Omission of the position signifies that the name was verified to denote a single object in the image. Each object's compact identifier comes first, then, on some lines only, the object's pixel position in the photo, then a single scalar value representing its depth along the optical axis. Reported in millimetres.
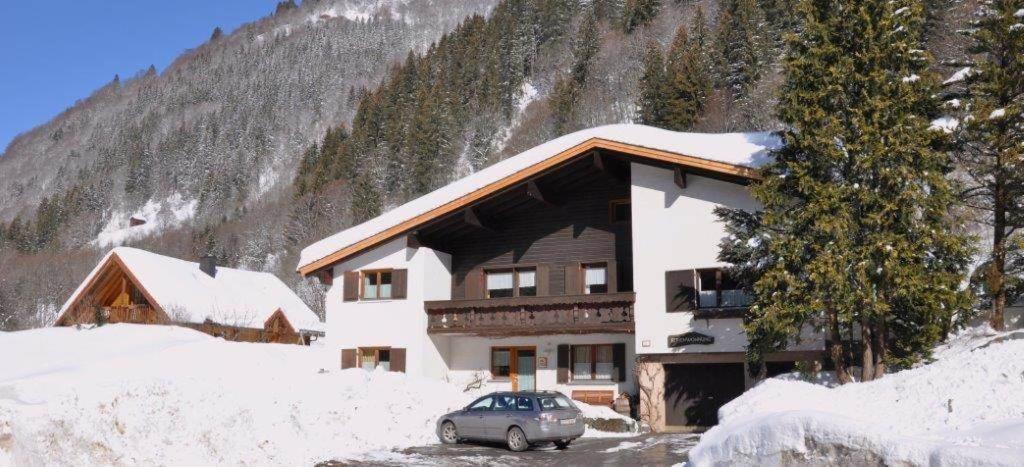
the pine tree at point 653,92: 66938
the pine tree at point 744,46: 67938
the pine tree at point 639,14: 107625
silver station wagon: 20609
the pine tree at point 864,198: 19297
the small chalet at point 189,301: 44719
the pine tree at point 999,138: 20500
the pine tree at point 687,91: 65188
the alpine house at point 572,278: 26078
